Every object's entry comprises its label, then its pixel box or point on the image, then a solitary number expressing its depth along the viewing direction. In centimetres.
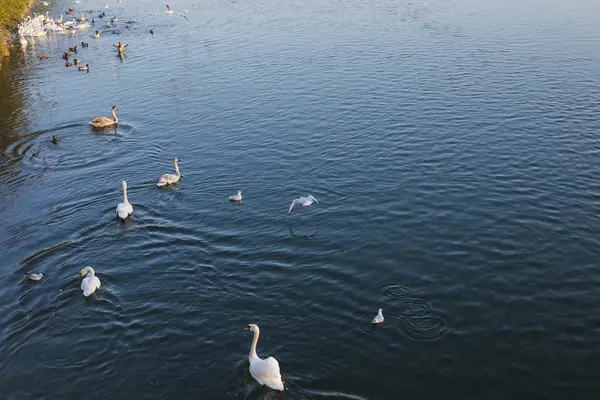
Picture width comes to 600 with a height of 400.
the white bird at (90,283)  2342
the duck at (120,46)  6125
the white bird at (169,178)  3278
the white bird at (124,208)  2925
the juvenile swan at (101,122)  4178
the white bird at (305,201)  2881
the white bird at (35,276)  2475
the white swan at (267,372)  1828
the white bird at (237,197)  3077
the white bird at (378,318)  2103
